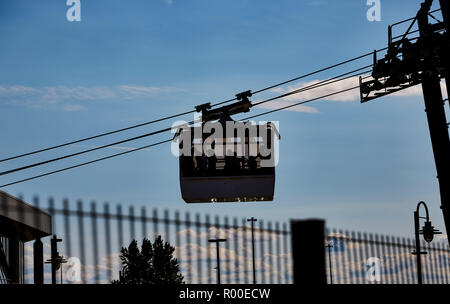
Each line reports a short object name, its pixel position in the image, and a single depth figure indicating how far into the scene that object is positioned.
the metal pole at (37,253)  24.85
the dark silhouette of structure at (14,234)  24.28
